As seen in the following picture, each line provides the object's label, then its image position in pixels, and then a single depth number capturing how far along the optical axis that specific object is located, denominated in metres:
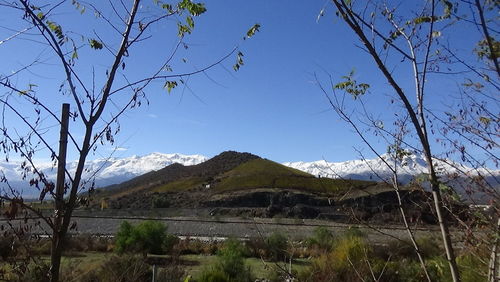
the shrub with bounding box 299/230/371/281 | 9.66
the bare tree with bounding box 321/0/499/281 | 1.73
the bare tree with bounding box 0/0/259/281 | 2.14
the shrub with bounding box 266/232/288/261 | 14.93
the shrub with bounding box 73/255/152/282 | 9.43
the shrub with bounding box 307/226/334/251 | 17.19
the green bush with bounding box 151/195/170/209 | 48.55
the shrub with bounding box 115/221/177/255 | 15.99
